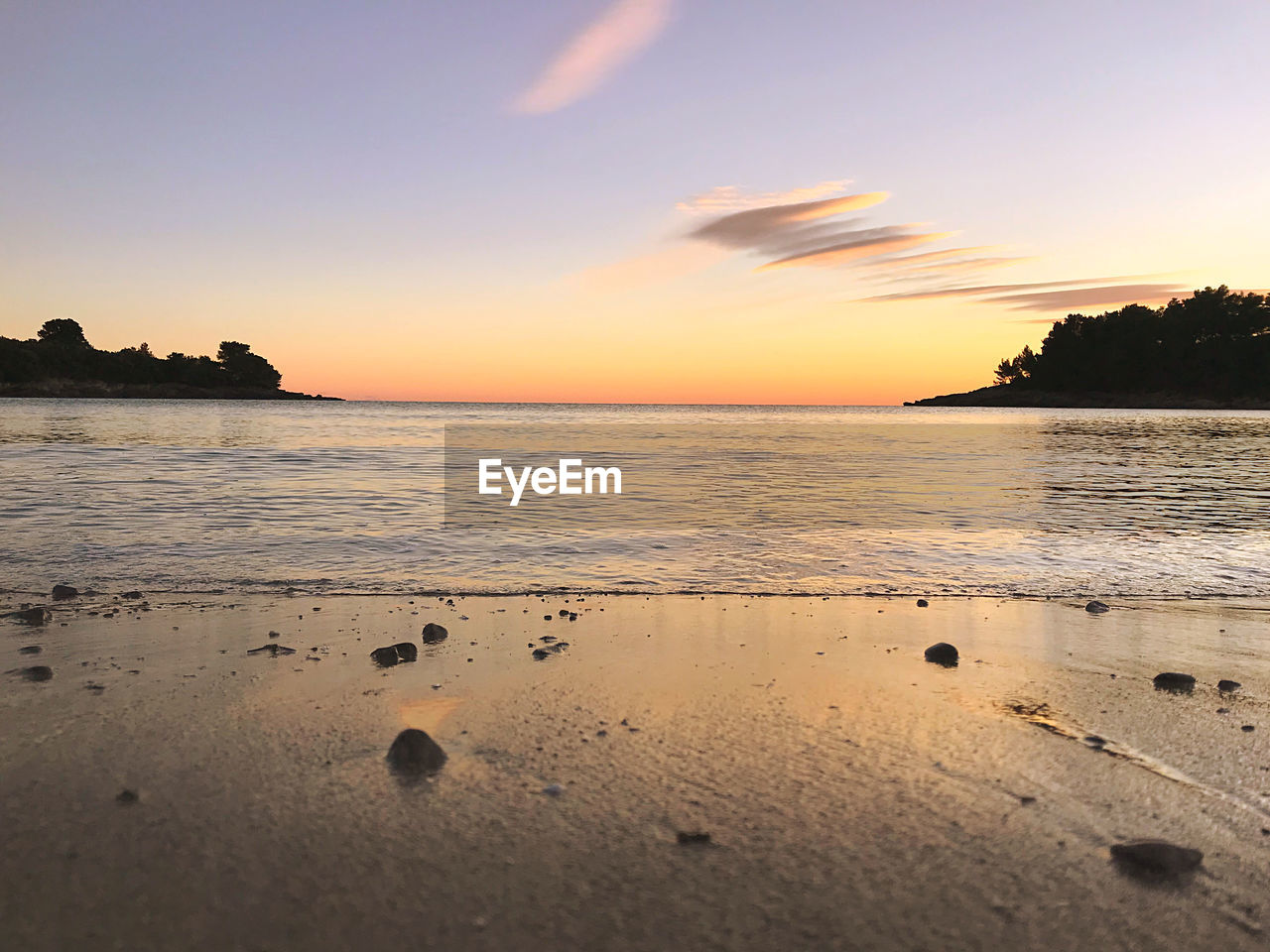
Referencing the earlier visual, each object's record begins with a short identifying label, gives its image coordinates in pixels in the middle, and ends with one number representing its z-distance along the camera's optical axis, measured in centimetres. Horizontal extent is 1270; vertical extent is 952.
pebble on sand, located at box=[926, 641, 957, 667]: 518
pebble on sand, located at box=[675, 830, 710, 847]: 283
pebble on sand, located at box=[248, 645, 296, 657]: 527
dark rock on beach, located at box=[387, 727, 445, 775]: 344
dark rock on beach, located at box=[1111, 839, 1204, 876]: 268
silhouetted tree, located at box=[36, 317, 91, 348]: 14962
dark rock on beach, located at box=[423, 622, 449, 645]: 562
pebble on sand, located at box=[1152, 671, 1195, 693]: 468
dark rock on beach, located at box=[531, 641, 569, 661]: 524
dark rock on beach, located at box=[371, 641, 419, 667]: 508
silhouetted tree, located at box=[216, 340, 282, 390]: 16562
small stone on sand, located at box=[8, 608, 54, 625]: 599
